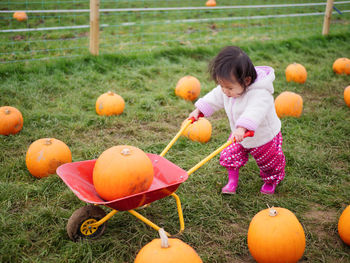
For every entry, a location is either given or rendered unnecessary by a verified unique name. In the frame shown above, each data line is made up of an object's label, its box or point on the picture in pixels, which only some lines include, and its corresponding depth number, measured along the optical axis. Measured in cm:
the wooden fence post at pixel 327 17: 952
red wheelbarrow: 233
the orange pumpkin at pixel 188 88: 540
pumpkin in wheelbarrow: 237
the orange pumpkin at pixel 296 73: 627
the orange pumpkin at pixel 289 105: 485
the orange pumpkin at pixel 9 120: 401
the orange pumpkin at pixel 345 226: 255
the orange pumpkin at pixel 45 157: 332
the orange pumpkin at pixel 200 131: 418
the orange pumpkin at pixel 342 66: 675
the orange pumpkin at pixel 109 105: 479
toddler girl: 270
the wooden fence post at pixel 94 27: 636
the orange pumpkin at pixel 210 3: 1397
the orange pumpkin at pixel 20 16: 938
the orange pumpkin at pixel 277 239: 231
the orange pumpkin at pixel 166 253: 190
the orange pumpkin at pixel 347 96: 521
